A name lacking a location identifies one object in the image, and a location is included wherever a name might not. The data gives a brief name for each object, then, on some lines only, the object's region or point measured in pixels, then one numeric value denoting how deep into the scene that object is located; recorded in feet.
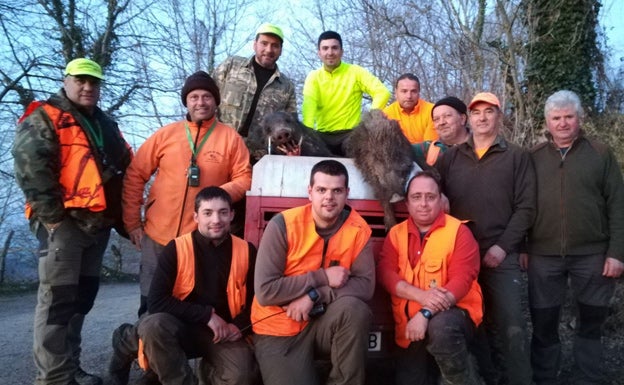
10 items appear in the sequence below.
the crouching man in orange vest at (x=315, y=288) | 11.16
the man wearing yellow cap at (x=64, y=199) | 12.66
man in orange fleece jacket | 13.78
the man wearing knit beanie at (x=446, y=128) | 14.87
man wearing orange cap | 13.30
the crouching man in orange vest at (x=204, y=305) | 11.43
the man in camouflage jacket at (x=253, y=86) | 16.72
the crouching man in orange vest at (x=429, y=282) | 11.51
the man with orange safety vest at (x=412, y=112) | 17.66
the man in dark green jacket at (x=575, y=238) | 13.61
